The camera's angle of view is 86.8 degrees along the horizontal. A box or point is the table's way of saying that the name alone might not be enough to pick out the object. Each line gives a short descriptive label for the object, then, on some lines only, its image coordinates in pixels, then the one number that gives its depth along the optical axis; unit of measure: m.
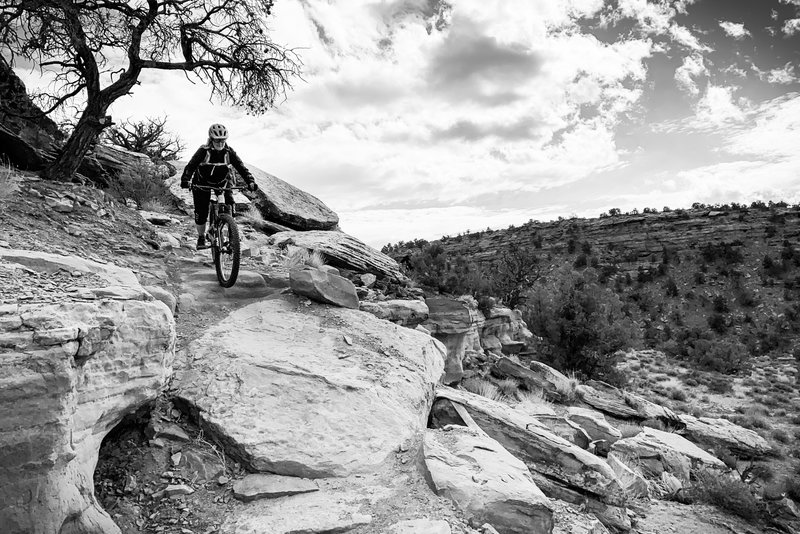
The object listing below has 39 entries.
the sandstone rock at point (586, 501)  5.85
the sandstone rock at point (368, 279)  10.88
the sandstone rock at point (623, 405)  12.84
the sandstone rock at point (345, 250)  10.85
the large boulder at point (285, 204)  12.87
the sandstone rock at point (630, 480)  7.47
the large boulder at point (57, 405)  2.67
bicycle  6.90
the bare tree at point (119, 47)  9.43
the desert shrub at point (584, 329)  17.81
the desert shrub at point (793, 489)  10.64
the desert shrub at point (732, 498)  8.31
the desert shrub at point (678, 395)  20.73
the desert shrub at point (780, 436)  16.08
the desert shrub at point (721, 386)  22.75
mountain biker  7.07
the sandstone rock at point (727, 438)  13.12
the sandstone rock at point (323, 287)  7.76
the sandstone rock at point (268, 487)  3.78
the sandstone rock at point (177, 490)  3.65
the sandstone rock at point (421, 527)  3.55
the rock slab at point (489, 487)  4.21
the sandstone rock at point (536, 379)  12.56
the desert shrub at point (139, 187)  10.93
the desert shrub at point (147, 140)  17.45
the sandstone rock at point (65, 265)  4.01
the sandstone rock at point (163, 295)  5.53
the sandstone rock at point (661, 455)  9.33
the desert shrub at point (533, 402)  10.51
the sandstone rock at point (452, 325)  11.50
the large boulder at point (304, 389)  4.33
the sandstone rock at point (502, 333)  16.31
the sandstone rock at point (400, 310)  9.34
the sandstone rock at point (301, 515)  3.40
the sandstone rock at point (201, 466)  3.93
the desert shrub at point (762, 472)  11.81
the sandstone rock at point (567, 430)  8.74
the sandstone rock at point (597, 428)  9.87
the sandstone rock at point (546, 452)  6.09
